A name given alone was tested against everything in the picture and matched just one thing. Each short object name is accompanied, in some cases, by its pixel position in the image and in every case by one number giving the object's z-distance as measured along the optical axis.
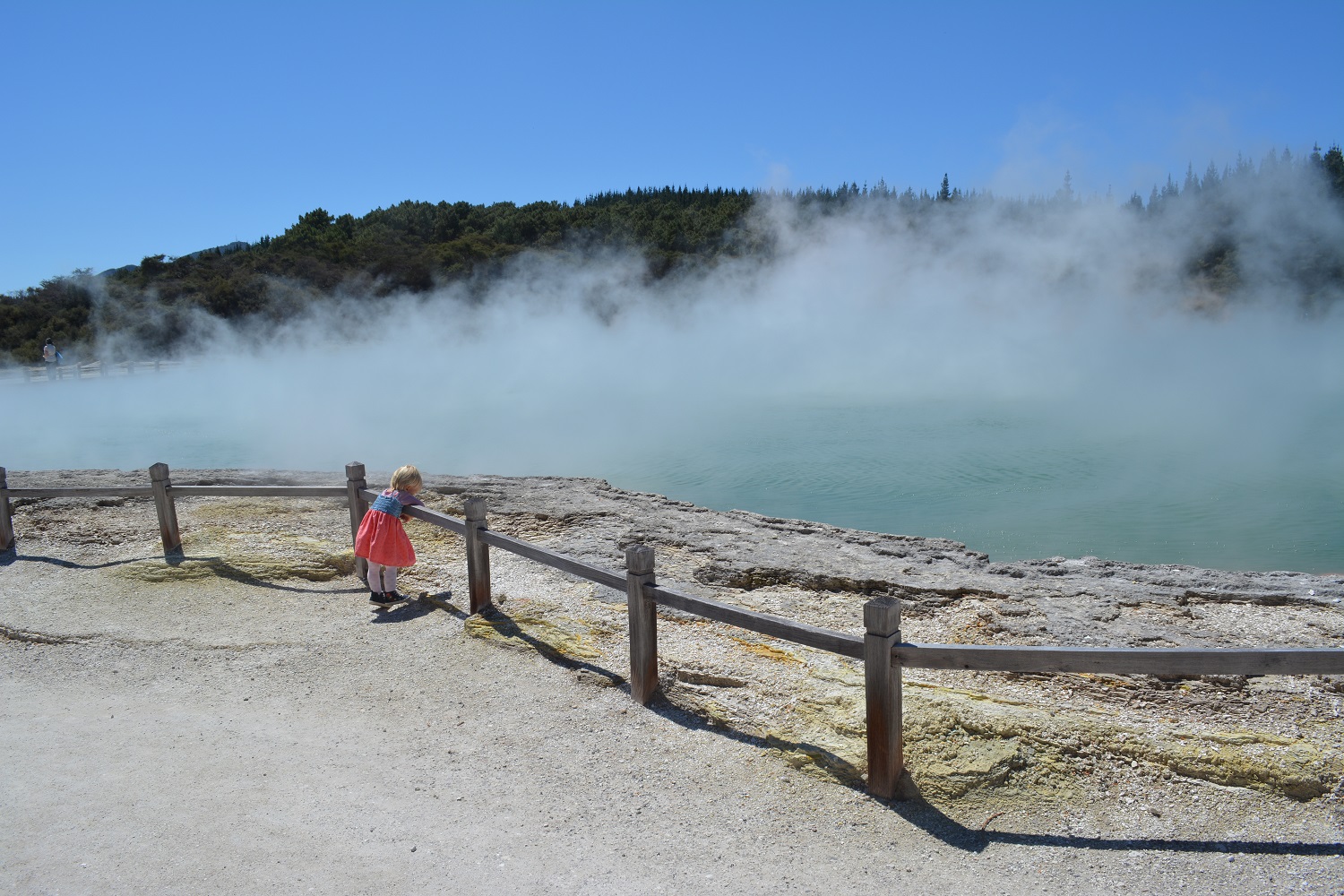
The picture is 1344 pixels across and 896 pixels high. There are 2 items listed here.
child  5.09
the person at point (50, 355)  20.86
